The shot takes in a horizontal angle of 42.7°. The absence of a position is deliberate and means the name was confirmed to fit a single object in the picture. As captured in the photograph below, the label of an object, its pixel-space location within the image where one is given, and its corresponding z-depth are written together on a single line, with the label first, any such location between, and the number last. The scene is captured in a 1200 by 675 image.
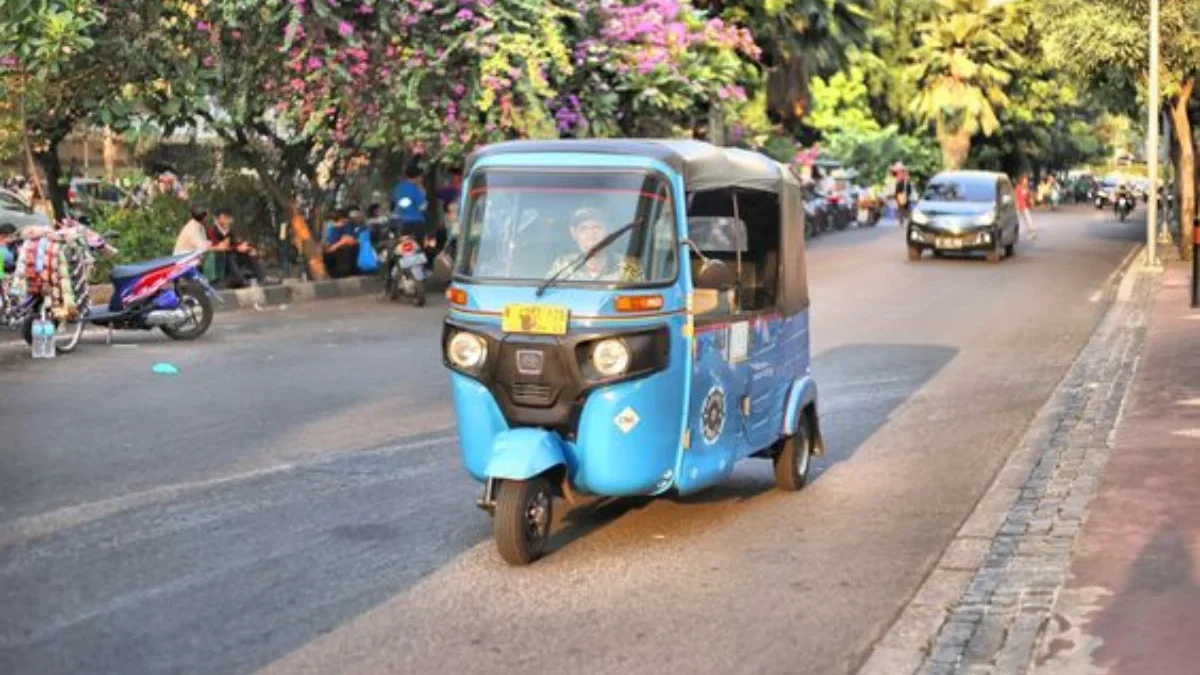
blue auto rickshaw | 7.07
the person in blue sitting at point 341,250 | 23.41
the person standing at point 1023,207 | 38.84
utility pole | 25.50
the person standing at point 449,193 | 26.11
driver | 7.27
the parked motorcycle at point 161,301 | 15.84
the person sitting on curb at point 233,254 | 21.23
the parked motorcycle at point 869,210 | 48.94
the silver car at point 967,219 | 29.16
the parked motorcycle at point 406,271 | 20.72
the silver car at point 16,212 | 24.58
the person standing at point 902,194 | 50.09
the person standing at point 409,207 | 23.36
